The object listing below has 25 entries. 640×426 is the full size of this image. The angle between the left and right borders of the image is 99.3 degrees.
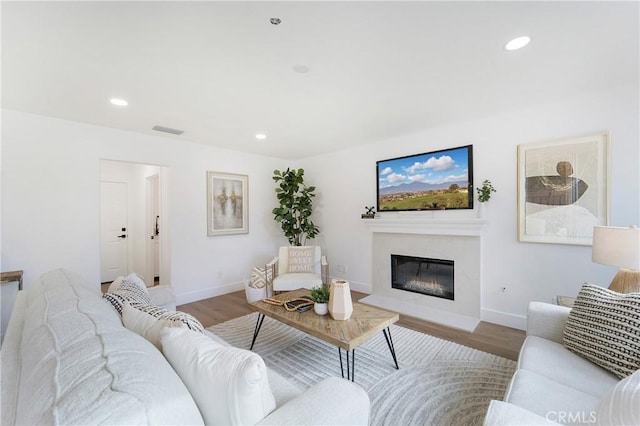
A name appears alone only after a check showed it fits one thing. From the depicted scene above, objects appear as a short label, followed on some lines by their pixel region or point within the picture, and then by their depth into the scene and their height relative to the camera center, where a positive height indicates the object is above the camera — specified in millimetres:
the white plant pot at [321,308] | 2258 -814
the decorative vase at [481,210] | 3158 -9
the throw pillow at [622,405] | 771 -590
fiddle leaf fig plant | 4812 +66
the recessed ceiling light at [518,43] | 1749 +1093
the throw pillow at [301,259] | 4113 -741
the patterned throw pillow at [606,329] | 1292 -627
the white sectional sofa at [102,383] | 654 -463
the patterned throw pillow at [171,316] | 1292 -524
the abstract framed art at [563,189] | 2531 +194
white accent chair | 3919 -825
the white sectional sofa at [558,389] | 843 -821
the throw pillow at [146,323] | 1180 -522
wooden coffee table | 1867 -867
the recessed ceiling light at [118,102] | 2586 +1065
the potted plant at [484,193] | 3133 +187
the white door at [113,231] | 5090 -357
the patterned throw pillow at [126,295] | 1631 -535
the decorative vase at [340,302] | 2137 -732
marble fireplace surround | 3264 -654
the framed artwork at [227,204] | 4309 +120
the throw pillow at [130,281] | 1990 -538
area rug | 1756 -1295
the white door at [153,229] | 5105 -331
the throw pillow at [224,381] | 820 -539
